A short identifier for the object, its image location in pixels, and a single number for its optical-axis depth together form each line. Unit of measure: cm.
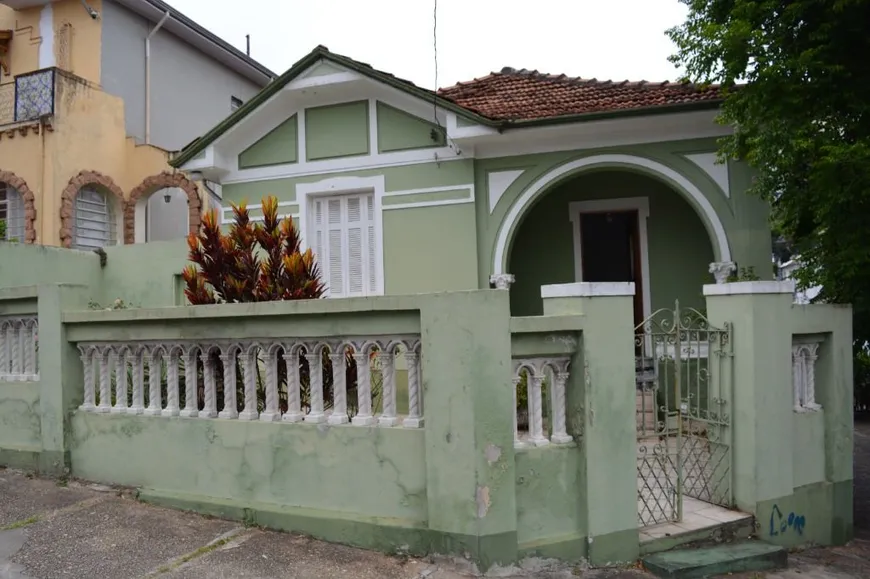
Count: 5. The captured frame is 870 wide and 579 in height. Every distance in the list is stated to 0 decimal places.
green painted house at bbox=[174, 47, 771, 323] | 840
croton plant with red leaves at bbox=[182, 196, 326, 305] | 516
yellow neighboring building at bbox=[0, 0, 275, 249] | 1162
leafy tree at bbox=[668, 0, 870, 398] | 554
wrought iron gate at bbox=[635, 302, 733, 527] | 483
